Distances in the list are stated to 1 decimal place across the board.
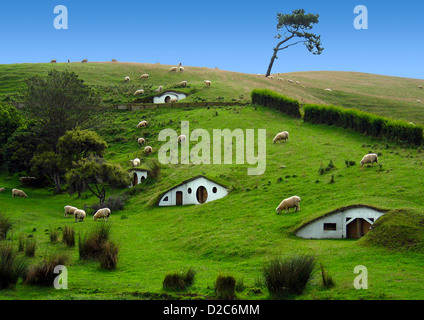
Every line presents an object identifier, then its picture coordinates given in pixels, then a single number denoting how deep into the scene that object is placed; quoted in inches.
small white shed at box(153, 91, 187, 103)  3518.7
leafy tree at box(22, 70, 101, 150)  2357.3
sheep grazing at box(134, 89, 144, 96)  3631.9
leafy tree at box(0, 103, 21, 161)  2571.4
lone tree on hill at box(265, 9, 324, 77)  4074.8
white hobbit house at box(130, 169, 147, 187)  2118.6
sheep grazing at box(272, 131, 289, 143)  2262.6
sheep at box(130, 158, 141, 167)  2230.3
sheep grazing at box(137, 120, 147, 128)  2892.7
